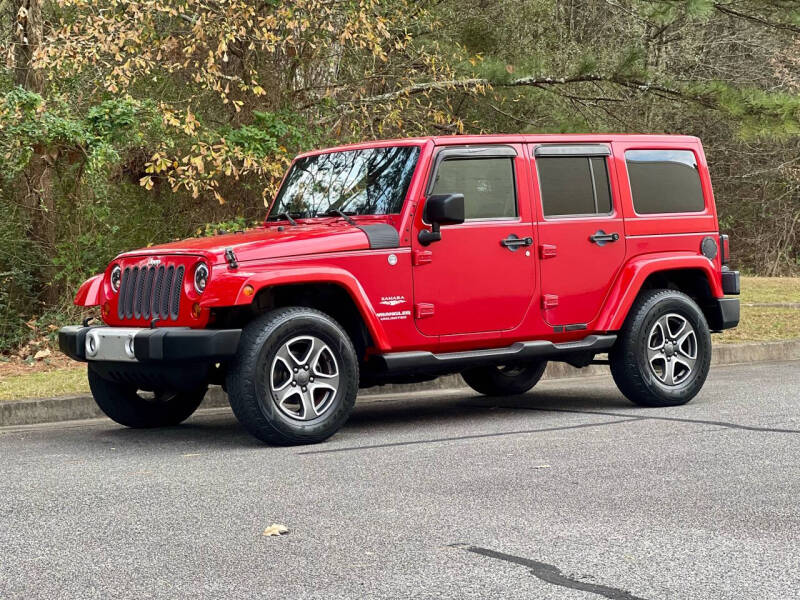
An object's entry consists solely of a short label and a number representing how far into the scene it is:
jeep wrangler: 7.85
